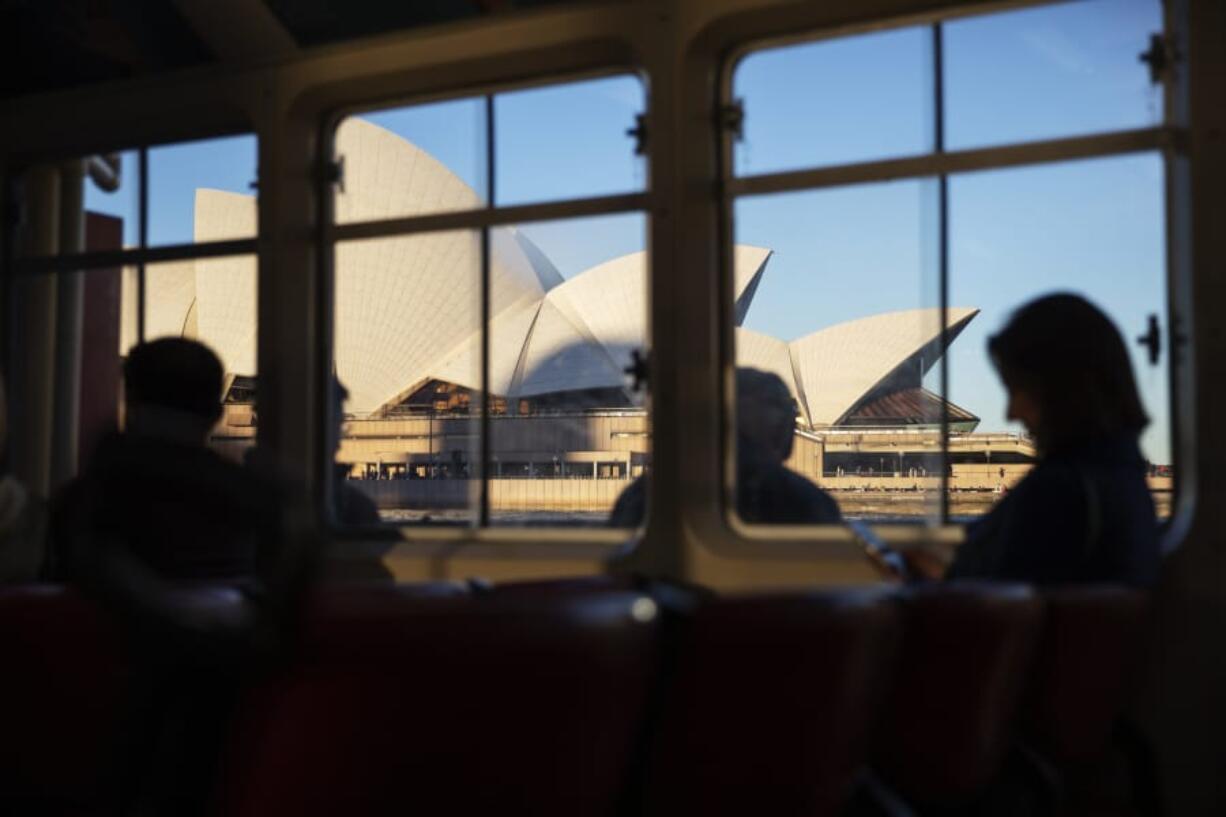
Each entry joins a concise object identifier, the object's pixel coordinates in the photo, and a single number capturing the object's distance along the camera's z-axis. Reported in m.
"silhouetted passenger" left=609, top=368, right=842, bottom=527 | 3.63
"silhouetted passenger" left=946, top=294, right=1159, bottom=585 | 2.28
